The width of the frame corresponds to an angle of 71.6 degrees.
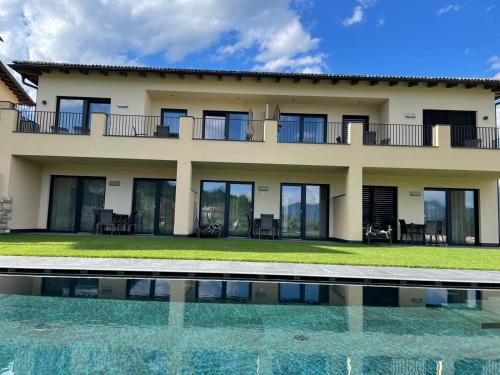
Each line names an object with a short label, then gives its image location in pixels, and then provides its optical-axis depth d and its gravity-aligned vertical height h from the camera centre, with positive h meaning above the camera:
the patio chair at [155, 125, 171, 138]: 13.53 +3.16
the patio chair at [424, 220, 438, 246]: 13.80 -0.28
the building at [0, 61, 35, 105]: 15.95 +6.06
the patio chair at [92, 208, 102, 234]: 13.53 -0.30
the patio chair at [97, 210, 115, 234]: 13.27 -0.29
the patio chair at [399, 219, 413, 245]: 14.34 -0.44
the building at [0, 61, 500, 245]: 14.60 +1.92
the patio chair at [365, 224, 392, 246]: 12.87 -0.58
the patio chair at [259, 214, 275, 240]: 13.96 -0.25
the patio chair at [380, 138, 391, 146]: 13.55 +3.07
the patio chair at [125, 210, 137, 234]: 14.23 -0.52
